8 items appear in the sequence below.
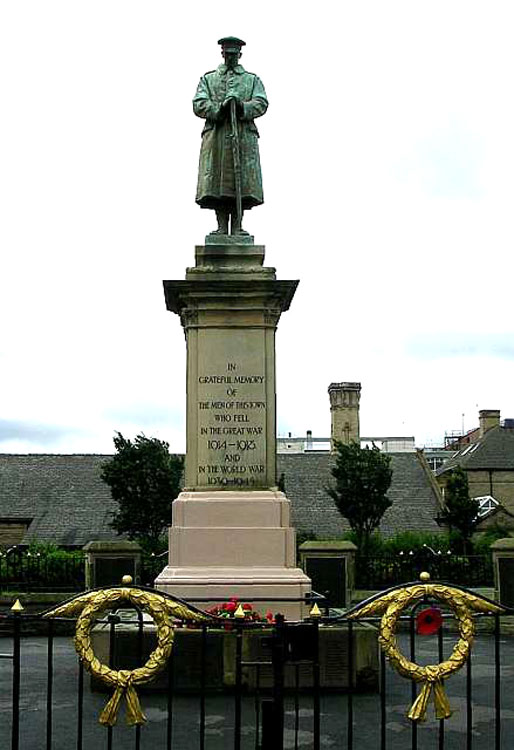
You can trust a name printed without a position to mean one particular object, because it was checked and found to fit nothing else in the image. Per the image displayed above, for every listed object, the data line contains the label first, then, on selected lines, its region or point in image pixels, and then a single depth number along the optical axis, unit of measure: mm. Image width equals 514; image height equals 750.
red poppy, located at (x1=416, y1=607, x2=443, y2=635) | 6887
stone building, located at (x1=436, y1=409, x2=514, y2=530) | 55938
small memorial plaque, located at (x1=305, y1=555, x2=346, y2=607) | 17359
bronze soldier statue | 14141
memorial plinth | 12648
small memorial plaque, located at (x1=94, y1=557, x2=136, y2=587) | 17250
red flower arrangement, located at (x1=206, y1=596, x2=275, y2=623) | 10539
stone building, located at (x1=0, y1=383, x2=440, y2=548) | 47469
